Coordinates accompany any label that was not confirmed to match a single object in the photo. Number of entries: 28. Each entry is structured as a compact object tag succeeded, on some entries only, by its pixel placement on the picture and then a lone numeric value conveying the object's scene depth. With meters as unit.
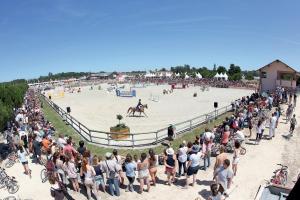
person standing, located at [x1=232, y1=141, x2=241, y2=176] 8.83
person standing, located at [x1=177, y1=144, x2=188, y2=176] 9.28
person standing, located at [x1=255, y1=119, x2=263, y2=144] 13.01
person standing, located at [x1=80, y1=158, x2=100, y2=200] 8.20
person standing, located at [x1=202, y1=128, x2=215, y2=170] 10.24
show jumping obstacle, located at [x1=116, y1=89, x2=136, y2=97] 39.98
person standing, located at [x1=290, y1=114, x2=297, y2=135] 14.24
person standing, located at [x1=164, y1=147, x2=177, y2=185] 9.05
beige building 26.60
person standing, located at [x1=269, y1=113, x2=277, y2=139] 13.54
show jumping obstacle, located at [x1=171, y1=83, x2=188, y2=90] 48.93
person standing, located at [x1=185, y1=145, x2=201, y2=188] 8.71
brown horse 22.65
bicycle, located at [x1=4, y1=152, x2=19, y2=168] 11.75
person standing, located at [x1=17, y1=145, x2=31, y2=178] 10.55
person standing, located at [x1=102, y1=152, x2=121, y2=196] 8.48
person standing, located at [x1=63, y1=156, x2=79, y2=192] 8.58
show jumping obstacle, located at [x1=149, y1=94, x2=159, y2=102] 32.95
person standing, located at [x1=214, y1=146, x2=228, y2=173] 8.02
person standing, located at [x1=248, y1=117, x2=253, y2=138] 13.84
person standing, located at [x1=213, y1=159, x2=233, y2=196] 7.94
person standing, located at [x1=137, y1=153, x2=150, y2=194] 8.58
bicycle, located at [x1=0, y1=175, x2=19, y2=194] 9.49
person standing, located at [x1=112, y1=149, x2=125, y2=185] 8.73
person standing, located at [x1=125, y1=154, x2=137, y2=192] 8.58
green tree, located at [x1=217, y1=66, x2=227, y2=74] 80.56
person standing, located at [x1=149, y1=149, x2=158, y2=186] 8.82
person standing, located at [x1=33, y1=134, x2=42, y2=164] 11.70
